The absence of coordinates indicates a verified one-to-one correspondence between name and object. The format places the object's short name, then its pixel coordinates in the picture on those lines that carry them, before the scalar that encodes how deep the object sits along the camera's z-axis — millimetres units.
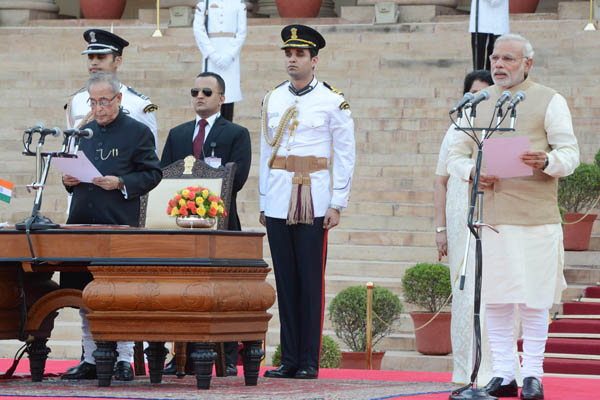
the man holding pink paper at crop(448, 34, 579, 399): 13138
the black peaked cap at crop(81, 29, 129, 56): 16142
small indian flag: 14144
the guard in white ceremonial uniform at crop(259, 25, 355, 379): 15032
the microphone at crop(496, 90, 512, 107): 12522
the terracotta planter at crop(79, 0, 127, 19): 36960
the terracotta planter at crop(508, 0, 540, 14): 34061
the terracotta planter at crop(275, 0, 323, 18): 35497
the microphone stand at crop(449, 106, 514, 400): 12512
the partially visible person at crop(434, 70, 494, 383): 14625
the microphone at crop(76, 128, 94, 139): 13778
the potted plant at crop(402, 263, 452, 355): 19068
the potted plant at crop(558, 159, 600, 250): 21223
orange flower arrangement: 13726
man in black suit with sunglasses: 15999
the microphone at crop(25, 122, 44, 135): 13471
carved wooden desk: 13034
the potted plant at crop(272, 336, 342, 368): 17474
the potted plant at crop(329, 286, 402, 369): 18885
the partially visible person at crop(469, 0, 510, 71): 26394
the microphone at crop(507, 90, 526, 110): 12655
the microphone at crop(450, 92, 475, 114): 12609
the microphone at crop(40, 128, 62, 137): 13543
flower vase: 13661
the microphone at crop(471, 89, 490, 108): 12570
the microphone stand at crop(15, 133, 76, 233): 13256
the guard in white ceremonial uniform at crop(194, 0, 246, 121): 25611
